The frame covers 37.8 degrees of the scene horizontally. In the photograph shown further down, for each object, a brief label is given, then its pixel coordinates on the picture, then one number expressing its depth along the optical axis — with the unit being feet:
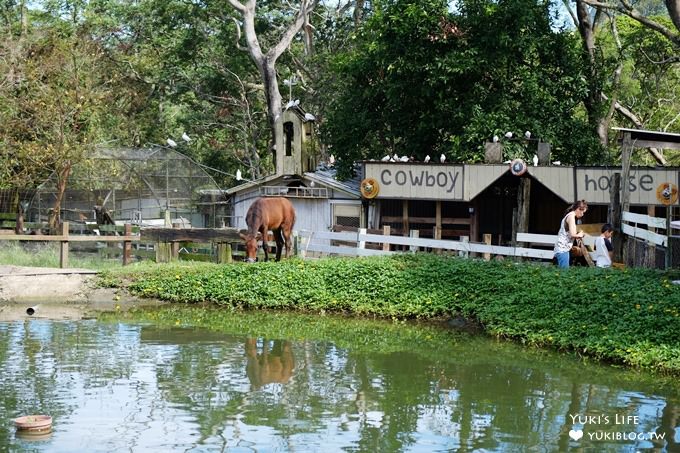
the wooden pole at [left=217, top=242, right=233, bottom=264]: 78.95
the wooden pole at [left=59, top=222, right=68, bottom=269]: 76.23
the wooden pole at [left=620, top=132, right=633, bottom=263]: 67.05
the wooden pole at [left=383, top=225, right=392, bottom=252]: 78.07
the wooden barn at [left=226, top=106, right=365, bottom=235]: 93.15
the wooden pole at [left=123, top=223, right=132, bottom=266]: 79.55
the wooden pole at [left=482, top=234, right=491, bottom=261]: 73.31
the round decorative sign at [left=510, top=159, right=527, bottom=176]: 79.73
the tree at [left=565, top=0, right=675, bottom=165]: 102.17
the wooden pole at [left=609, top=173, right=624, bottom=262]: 68.80
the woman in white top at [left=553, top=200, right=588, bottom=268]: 61.77
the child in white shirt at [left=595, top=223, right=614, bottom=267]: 63.31
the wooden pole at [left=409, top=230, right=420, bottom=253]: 77.60
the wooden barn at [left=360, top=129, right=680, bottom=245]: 79.30
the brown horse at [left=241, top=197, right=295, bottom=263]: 72.64
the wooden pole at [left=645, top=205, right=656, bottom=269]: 63.62
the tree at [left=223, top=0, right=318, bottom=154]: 113.60
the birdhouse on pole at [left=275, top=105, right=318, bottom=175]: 98.27
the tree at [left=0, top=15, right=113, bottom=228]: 102.04
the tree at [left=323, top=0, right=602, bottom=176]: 91.20
